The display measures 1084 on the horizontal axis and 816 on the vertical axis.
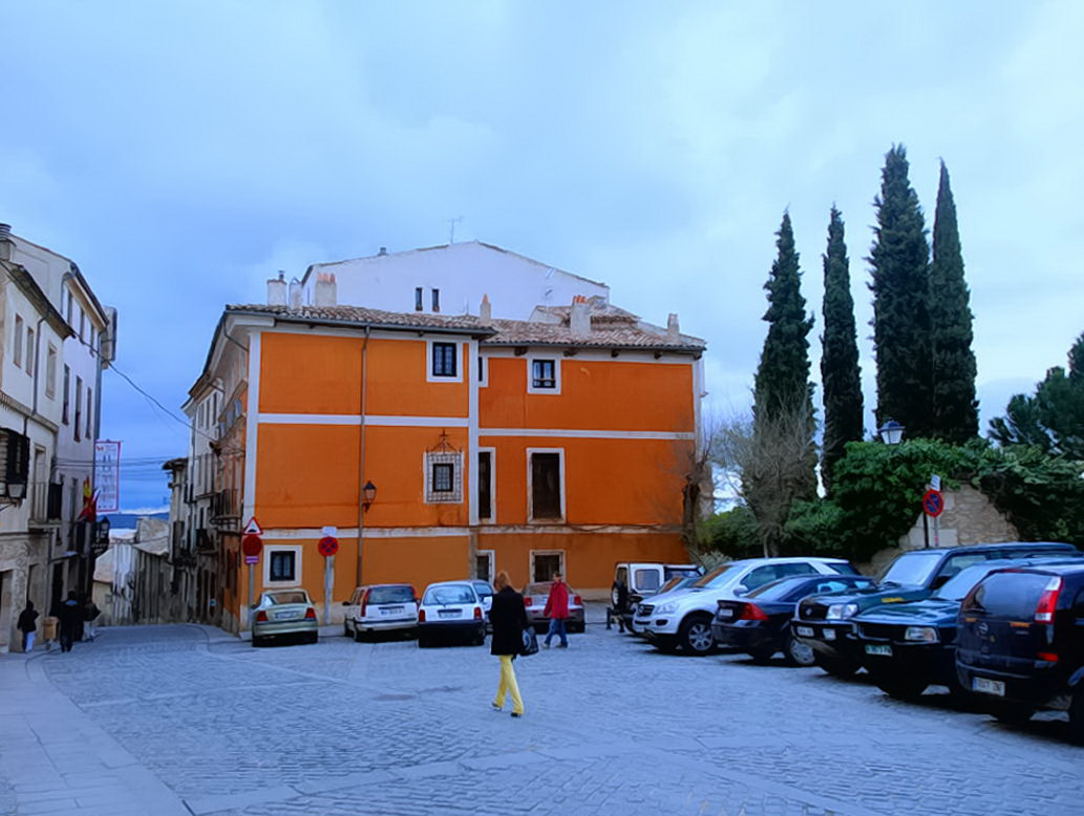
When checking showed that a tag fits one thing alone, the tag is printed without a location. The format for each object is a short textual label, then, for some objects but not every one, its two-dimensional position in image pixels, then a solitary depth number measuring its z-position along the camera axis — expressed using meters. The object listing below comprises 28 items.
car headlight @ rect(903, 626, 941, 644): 10.98
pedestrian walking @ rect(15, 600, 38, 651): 23.97
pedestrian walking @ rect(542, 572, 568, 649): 18.97
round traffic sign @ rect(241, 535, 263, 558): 25.77
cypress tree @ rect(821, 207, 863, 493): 31.56
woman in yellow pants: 10.36
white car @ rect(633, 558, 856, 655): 17.41
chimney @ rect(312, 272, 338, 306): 34.78
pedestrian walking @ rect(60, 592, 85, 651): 25.19
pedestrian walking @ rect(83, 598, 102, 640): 32.91
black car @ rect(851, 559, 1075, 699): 11.00
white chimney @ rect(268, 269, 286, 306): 34.97
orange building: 29.34
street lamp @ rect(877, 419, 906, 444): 19.50
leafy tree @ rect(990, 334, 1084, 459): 27.30
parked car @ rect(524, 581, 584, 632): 23.78
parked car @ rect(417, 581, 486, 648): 21.14
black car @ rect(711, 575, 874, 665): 15.11
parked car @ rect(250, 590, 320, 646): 23.83
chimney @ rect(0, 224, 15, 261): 24.58
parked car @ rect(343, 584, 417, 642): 23.70
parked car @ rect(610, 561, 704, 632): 24.44
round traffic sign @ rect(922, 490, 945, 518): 17.31
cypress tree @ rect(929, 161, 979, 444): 29.09
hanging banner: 36.34
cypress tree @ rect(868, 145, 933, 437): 29.39
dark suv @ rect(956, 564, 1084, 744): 8.59
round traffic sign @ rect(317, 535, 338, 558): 27.59
